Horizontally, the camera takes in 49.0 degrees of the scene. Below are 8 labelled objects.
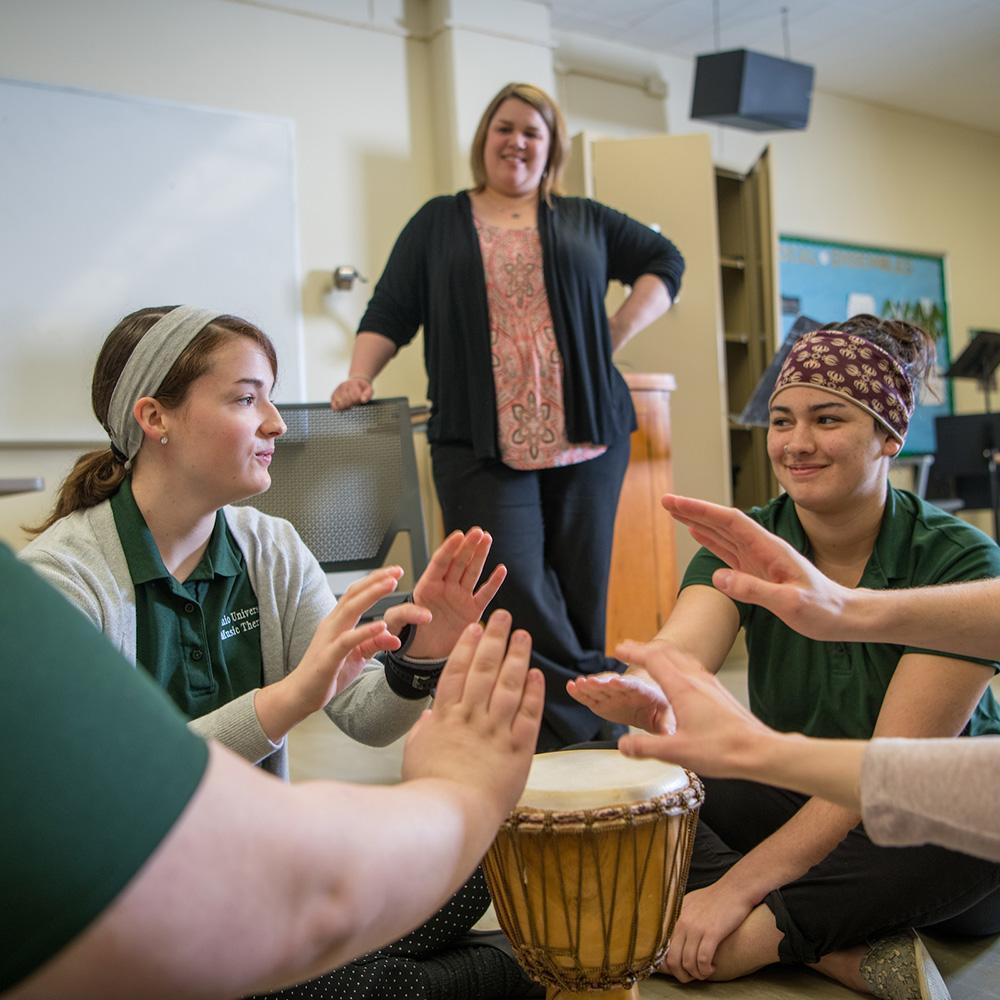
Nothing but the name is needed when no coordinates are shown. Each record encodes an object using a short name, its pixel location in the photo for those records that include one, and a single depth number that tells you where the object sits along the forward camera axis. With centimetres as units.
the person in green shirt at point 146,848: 58
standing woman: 279
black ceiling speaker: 518
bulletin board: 649
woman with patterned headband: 161
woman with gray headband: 150
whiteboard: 380
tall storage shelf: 534
